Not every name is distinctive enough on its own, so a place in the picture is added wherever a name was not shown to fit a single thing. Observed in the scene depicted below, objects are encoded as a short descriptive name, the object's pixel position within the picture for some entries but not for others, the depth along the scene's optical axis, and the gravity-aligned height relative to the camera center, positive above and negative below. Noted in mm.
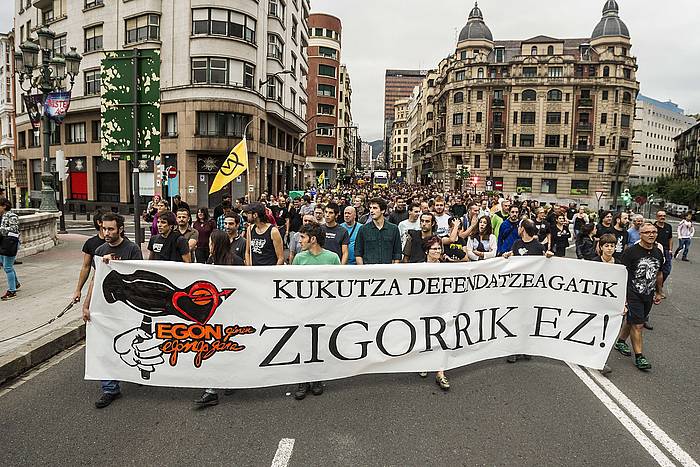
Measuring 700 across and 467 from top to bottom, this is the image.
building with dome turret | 67750 +11485
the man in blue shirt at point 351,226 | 7943 -586
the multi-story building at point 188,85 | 32188 +6810
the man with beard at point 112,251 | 4945 -697
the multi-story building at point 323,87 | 71625 +14476
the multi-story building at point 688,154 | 93869 +8907
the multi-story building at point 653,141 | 127275 +14705
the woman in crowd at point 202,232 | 8867 -808
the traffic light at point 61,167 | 19781 +612
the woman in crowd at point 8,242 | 8539 -1016
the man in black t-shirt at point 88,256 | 5557 -795
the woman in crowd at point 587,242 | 9859 -948
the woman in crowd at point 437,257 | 5344 -788
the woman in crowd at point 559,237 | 10984 -898
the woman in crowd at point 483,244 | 8711 -906
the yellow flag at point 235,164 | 13117 +595
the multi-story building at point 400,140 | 178875 +18471
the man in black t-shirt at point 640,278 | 6152 -985
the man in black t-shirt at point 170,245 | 5910 -703
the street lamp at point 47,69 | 15594 +3706
